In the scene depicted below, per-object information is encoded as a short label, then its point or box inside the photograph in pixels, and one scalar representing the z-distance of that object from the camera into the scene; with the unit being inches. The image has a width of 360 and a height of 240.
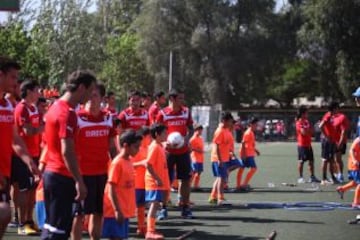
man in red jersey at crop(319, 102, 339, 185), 762.2
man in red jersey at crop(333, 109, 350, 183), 748.0
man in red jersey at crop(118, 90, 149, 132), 505.4
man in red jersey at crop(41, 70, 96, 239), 276.5
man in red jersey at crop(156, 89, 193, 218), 498.9
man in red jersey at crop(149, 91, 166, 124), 542.0
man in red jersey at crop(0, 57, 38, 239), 275.4
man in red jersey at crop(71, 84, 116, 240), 331.9
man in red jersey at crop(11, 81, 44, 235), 417.4
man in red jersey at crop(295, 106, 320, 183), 772.6
